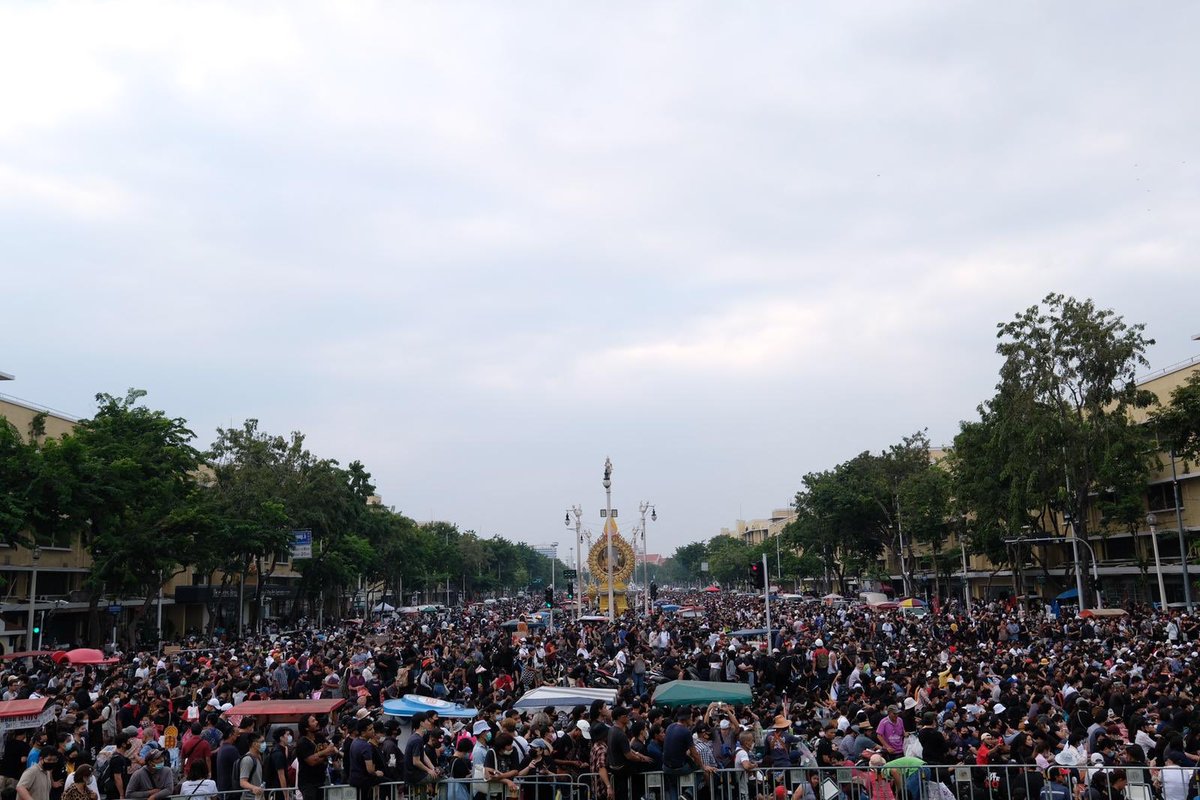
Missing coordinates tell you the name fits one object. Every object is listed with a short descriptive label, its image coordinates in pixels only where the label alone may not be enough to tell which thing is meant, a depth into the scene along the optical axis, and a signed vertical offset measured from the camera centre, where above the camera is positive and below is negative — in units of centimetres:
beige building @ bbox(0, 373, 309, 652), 4275 -58
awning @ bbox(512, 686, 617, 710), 1452 -189
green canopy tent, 1422 -186
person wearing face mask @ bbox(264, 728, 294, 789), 1117 -221
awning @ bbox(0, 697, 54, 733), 1259 -171
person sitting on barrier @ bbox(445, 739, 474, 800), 1098 -238
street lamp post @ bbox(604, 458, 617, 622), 5741 +496
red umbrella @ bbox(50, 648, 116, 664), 2462 -193
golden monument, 7125 +55
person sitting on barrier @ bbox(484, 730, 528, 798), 1080 -227
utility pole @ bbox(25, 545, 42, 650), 3772 -71
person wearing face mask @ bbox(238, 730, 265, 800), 1055 -211
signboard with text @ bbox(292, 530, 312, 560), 4781 +163
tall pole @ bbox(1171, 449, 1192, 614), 4119 -6
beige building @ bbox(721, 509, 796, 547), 16170 +717
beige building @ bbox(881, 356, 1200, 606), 4969 +62
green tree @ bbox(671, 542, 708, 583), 18070 +233
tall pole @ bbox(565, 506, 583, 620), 6300 +183
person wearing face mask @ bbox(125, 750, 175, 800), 1073 -227
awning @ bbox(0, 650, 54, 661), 2640 -199
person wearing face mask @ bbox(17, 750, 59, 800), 1014 -209
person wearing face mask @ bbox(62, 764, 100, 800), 995 -212
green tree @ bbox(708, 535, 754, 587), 13012 +102
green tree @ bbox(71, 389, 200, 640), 3659 +343
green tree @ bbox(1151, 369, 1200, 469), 3381 +491
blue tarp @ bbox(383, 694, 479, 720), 1376 -190
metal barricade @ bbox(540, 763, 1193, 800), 1028 -242
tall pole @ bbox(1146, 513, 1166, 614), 4398 -18
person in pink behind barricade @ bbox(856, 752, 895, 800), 1029 -231
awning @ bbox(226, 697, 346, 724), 1310 -177
